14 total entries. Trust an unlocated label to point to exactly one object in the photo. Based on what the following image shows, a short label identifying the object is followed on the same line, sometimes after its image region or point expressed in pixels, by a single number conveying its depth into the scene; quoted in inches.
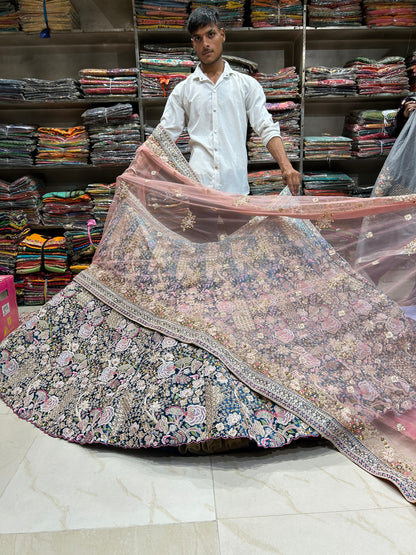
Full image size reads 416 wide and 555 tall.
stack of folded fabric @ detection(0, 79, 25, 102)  131.7
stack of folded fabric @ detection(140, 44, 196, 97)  131.6
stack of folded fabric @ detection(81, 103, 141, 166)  135.2
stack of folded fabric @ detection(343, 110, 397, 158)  137.0
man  87.4
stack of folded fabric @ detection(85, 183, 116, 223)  139.5
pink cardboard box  100.6
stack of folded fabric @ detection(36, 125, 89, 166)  137.3
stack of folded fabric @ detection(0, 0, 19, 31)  128.8
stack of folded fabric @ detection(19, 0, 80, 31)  128.0
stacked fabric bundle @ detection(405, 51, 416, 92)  134.8
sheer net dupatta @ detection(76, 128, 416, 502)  58.4
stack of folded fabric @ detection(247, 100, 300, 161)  137.7
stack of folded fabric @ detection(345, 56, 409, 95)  135.3
